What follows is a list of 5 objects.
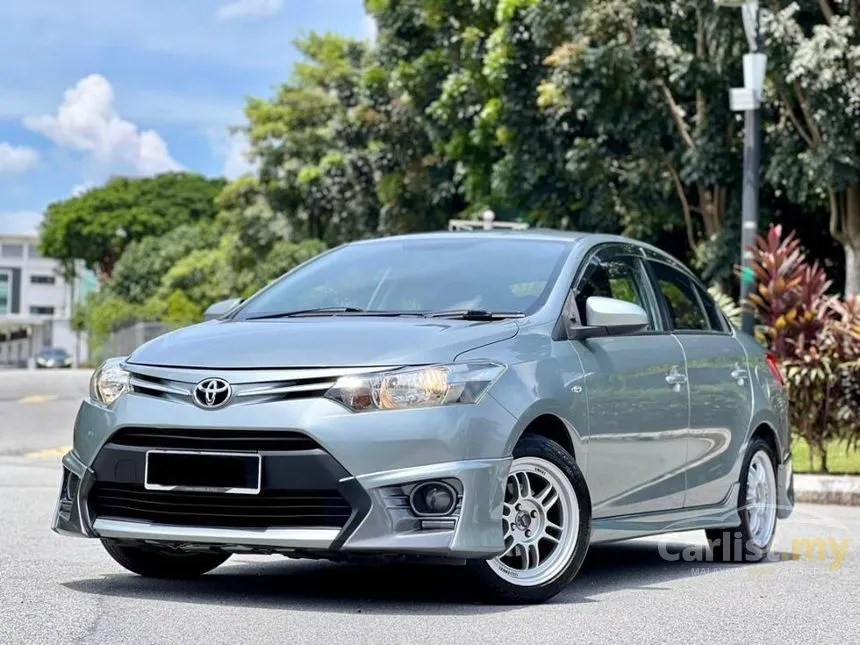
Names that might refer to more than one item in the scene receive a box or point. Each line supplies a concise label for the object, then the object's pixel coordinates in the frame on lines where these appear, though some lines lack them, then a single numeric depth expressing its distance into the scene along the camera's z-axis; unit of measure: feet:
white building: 522.88
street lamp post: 61.77
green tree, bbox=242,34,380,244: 161.89
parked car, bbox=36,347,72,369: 323.57
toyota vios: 20.11
